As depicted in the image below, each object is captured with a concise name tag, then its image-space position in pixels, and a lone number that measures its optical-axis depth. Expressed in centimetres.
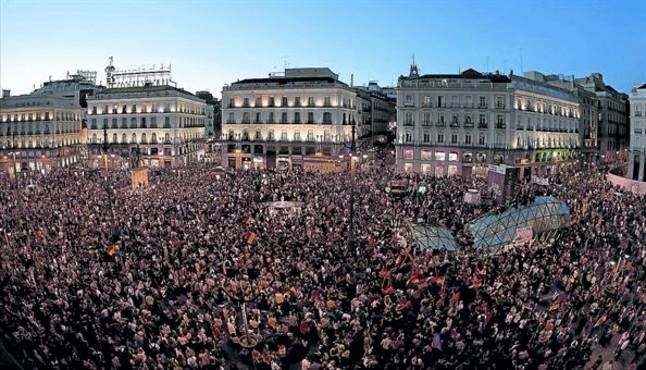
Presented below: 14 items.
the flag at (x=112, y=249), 2412
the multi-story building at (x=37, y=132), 8181
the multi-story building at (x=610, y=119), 8650
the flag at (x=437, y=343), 1505
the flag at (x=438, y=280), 1961
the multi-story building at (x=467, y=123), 6128
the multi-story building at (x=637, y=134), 5886
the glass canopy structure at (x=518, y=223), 2598
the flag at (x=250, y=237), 2534
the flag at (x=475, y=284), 1936
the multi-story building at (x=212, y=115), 10756
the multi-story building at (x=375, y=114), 8331
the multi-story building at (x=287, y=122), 6819
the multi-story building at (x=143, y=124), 7712
